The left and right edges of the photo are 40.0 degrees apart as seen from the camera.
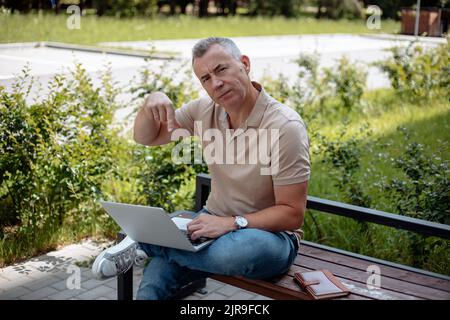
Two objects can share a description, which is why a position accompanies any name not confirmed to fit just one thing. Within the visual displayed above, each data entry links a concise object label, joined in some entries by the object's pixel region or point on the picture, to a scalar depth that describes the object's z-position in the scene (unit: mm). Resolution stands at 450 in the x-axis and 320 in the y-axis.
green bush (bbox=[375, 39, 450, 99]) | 7863
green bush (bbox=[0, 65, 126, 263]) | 4203
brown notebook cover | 2529
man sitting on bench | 2604
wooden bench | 2615
